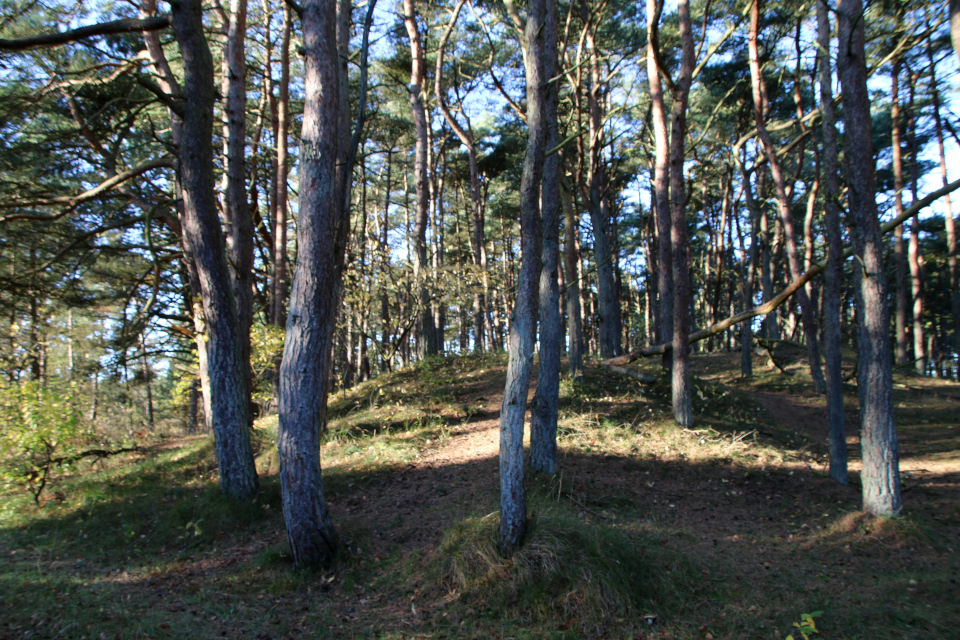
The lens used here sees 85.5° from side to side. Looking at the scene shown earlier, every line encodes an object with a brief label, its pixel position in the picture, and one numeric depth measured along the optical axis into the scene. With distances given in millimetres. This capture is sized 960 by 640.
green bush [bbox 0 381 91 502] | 7309
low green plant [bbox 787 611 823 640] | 4191
